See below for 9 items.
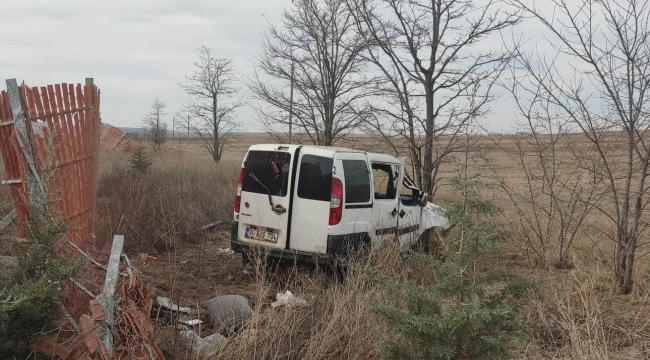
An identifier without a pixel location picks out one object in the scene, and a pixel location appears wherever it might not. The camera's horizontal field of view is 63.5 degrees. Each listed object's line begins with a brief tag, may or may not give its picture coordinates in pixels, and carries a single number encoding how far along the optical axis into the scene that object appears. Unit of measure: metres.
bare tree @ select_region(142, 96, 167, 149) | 29.32
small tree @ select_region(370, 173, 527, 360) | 3.08
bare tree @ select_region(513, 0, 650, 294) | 5.69
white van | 6.55
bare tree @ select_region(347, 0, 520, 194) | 10.04
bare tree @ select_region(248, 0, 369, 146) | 13.30
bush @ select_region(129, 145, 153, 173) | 14.93
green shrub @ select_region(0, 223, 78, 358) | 2.97
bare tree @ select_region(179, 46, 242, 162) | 24.89
